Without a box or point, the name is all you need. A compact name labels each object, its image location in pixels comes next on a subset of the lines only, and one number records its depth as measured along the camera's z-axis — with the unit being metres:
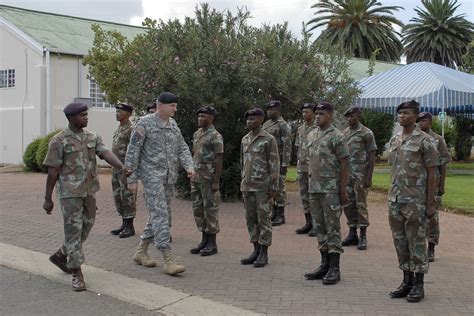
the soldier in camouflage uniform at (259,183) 6.46
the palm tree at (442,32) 42.44
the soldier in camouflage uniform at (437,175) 6.69
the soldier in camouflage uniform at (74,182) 5.61
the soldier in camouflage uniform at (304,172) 8.61
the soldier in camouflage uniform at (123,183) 8.12
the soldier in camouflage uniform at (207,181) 6.98
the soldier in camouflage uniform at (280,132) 8.96
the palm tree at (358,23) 39.94
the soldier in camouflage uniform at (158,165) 6.05
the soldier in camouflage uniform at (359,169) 7.61
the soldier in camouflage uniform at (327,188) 5.75
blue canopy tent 17.06
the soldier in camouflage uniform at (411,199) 5.16
